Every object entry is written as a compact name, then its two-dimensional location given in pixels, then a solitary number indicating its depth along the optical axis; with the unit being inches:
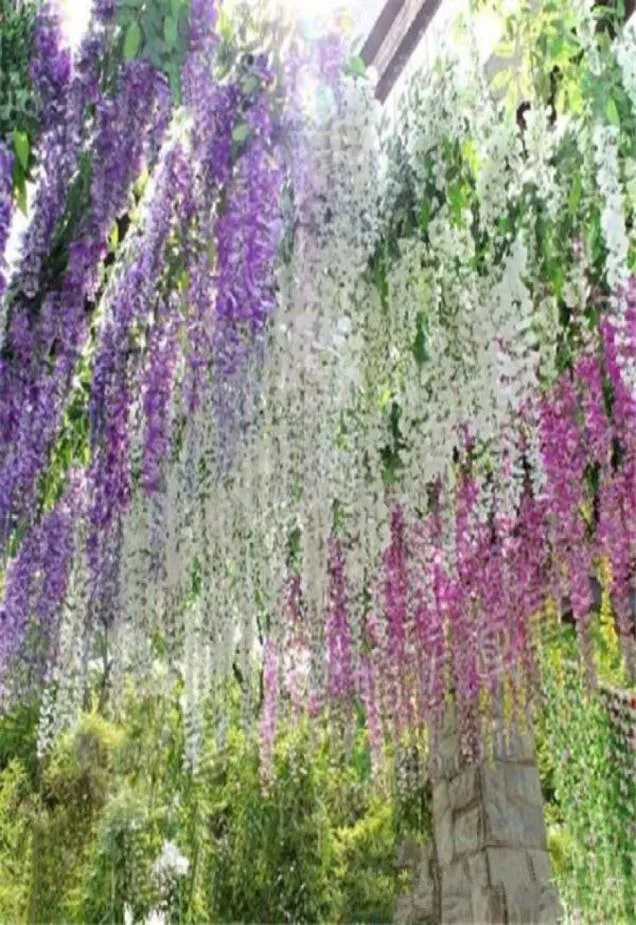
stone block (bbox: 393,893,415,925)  271.9
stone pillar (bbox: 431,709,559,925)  182.7
